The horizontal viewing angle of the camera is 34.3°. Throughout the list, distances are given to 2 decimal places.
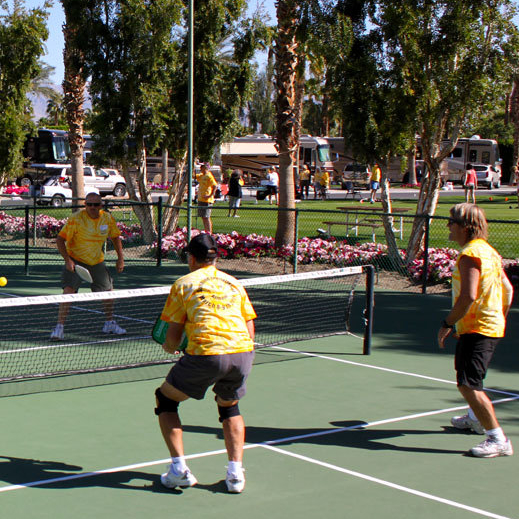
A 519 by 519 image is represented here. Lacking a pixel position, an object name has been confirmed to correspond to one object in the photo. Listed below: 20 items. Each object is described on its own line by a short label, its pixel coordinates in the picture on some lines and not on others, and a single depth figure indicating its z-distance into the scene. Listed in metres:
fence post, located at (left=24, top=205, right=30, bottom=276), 17.70
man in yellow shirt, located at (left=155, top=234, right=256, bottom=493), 5.36
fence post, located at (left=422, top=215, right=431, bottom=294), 15.24
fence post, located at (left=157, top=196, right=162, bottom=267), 19.03
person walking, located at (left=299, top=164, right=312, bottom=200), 43.56
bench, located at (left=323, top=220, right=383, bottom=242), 19.83
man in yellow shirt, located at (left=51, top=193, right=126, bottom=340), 10.44
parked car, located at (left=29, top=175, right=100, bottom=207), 41.50
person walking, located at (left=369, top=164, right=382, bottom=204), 39.34
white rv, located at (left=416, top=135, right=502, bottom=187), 59.12
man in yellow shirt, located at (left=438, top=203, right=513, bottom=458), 6.31
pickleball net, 9.10
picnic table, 18.47
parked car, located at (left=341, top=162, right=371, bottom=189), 52.67
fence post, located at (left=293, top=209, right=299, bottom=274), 17.62
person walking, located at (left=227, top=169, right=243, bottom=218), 28.20
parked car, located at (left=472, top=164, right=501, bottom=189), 55.72
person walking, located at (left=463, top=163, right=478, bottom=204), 34.28
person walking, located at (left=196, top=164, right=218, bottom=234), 23.70
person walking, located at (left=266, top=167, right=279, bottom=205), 37.41
